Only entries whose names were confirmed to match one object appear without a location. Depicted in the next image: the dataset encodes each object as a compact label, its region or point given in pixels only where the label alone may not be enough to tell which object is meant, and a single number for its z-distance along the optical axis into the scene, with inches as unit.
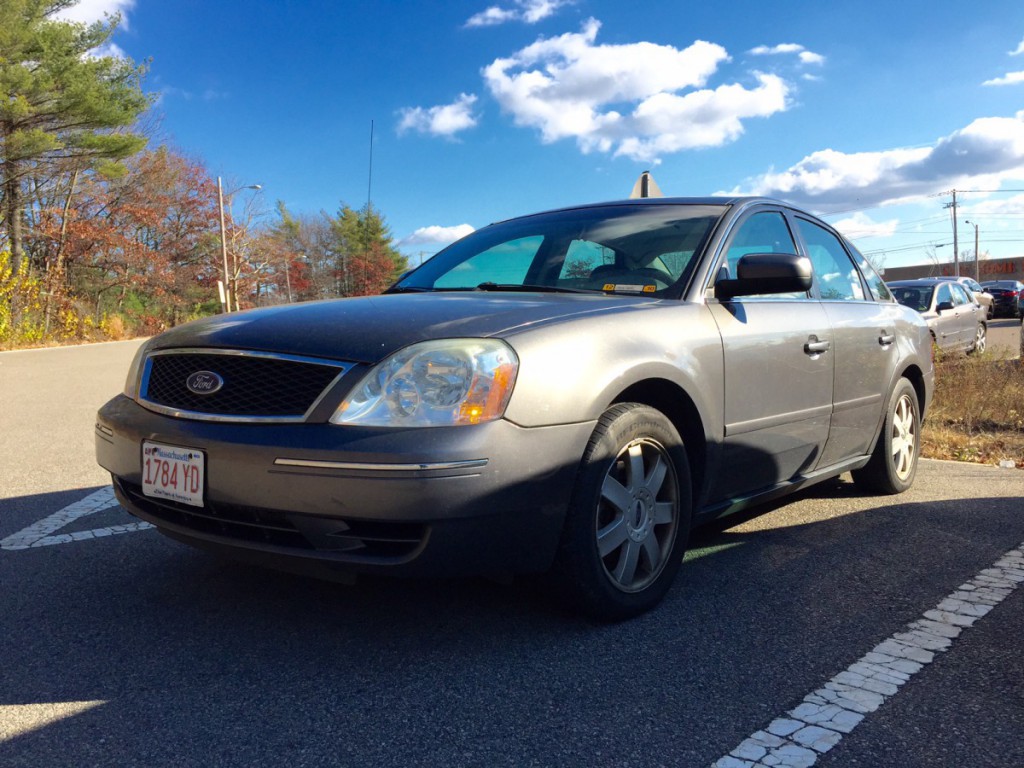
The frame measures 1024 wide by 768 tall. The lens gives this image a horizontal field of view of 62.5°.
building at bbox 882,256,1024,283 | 2588.6
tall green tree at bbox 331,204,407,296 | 2215.9
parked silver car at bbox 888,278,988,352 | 483.8
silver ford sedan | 91.1
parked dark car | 1185.3
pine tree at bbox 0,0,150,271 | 828.6
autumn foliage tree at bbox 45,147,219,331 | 1091.9
